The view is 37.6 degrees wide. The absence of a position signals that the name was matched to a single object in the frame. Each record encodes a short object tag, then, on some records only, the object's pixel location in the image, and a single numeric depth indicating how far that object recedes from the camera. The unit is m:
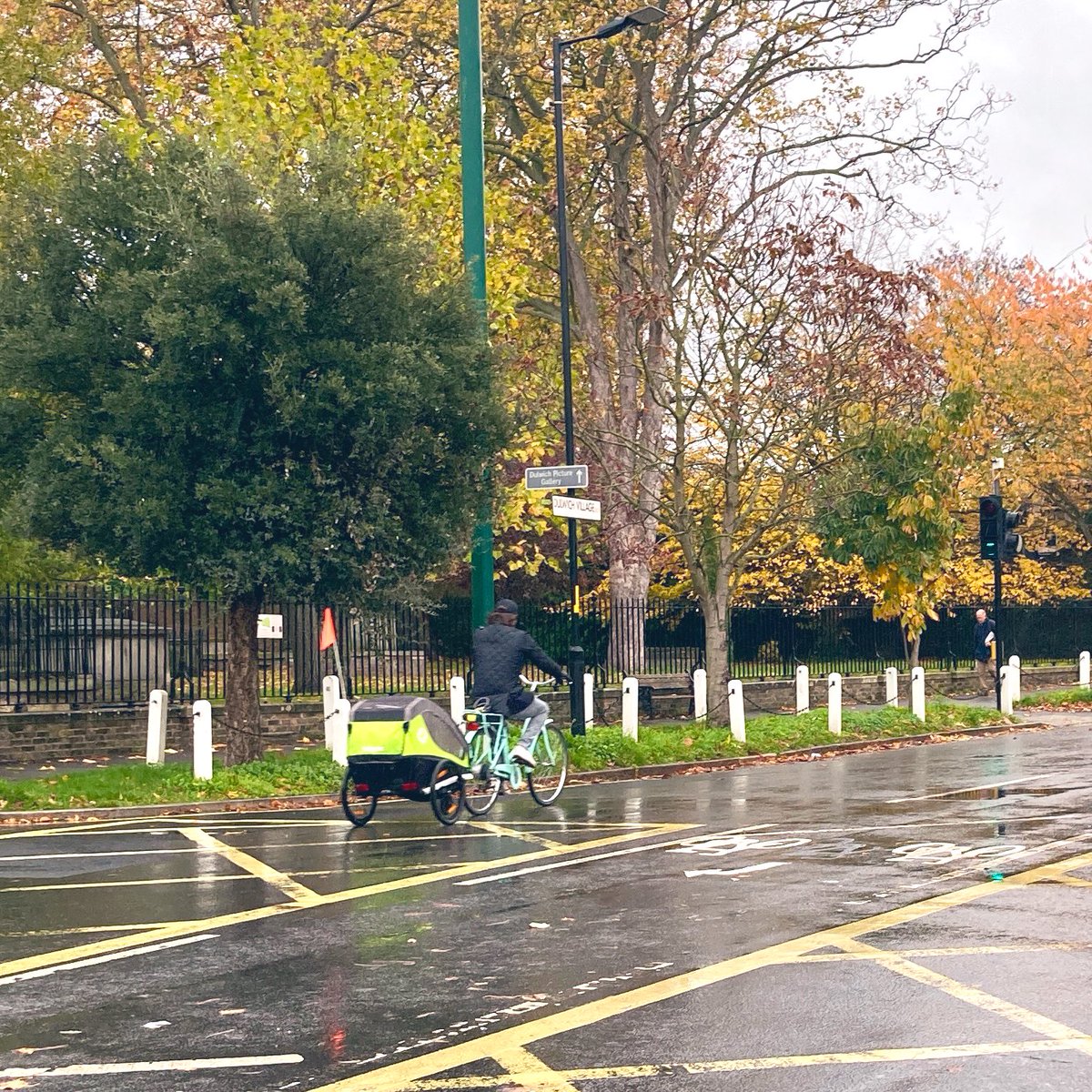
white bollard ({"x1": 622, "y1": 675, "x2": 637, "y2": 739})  21.39
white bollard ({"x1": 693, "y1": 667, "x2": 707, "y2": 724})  24.38
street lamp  19.53
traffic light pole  27.81
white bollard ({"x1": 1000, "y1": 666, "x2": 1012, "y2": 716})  29.31
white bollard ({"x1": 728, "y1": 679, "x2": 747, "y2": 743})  22.61
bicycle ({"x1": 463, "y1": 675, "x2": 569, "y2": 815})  14.72
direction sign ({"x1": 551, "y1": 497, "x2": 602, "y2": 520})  19.19
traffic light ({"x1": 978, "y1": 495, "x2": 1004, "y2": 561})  27.86
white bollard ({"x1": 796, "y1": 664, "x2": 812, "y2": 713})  25.98
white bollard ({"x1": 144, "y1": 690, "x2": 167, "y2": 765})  18.45
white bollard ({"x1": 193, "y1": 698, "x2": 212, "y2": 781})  16.66
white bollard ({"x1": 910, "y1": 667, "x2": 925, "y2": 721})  26.91
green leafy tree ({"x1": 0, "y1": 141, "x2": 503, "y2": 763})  16.67
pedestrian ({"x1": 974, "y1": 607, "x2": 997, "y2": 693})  34.34
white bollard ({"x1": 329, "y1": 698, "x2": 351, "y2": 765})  18.23
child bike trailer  13.26
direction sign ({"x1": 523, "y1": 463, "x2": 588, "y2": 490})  18.58
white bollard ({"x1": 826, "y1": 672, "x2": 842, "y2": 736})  24.42
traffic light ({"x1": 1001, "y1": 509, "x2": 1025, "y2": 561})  27.56
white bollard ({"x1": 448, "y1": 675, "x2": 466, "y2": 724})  20.67
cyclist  14.66
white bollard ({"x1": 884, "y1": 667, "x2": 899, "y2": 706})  28.61
